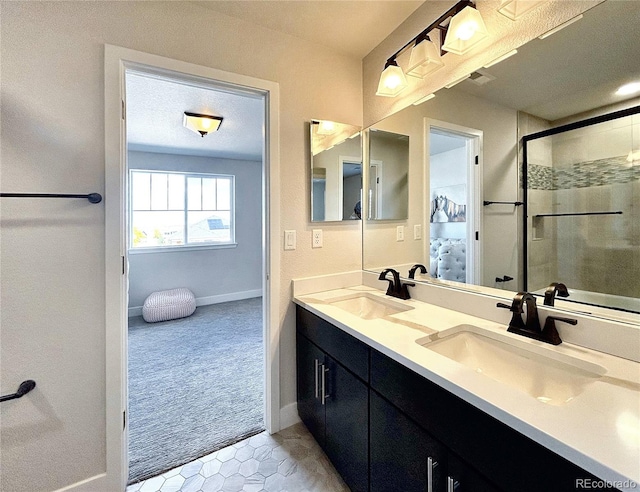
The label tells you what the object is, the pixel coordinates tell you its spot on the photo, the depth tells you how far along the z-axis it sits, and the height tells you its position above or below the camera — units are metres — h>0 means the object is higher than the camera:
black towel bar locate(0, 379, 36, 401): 1.13 -0.61
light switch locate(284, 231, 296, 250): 1.77 +0.03
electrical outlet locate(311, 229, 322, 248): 1.87 +0.03
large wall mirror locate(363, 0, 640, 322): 0.94 +0.31
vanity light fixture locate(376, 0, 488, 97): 1.21 +0.95
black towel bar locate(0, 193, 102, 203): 1.13 +0.21
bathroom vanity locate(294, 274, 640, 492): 0.59 -0.45
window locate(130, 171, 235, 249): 4.26 +0.56
